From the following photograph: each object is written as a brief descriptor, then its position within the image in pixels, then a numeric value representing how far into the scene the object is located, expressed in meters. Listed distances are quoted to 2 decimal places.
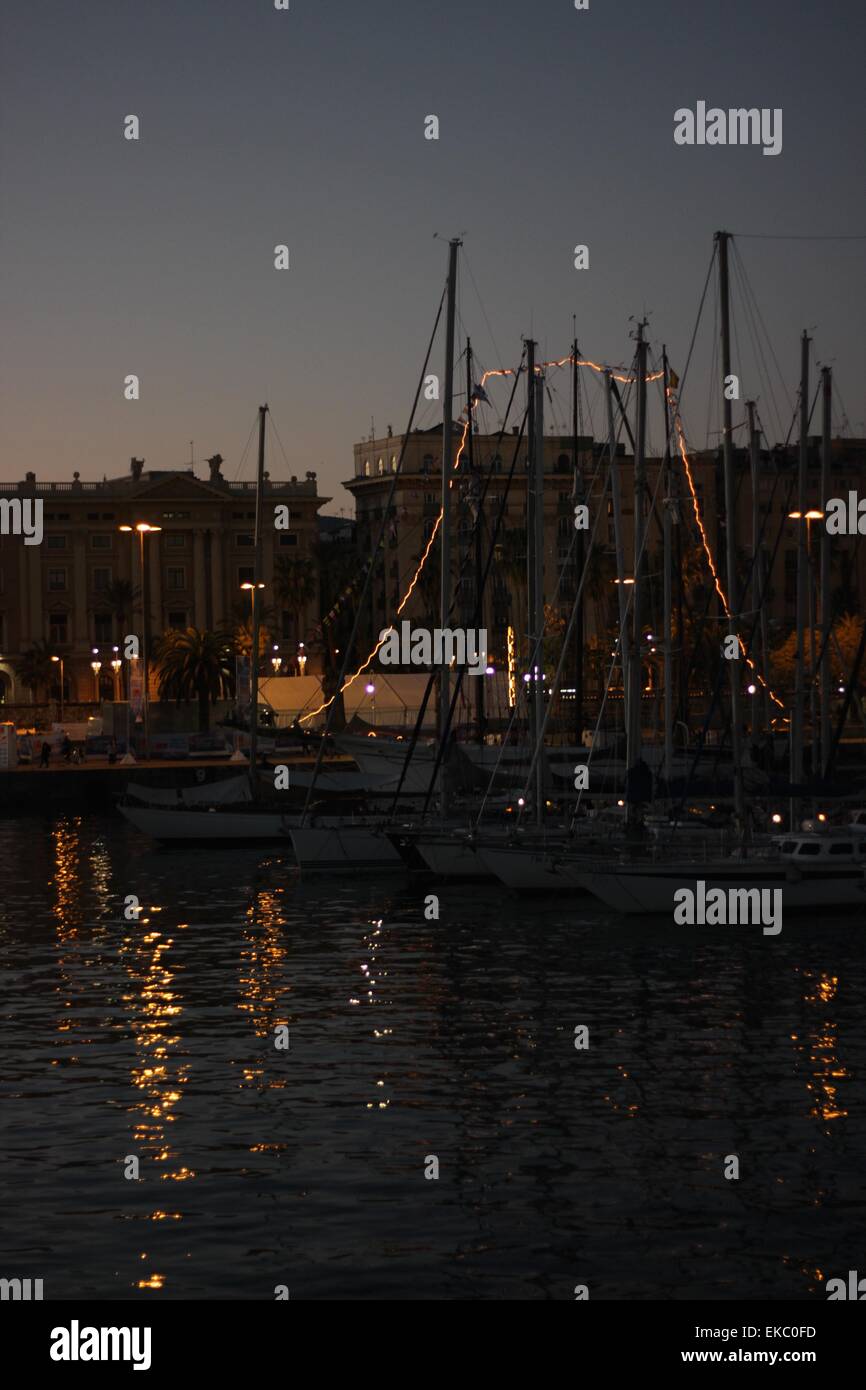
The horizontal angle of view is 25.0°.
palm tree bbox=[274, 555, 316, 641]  136.62
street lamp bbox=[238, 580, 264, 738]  62.62
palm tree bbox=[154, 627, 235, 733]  111.88
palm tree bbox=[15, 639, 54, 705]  145.12
